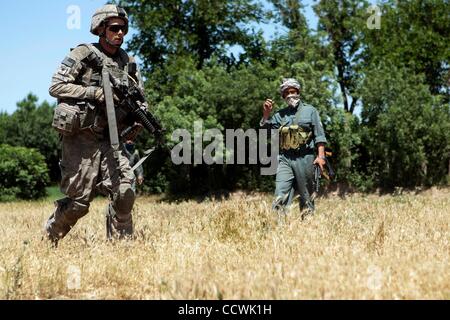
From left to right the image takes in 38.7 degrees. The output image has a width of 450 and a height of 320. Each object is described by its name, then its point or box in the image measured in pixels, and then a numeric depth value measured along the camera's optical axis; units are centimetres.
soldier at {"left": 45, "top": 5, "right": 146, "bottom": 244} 632
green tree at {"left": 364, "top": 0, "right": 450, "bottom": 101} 3152
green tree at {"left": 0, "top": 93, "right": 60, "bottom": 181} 4116
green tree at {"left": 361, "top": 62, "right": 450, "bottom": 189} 2561
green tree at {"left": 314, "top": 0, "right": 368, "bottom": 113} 3697
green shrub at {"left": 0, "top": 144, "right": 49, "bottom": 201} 2758
